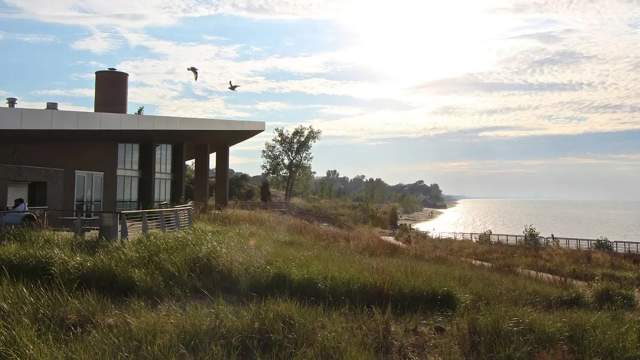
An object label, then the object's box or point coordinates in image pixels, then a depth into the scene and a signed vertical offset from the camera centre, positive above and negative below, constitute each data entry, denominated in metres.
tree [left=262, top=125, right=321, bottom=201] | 65.38 +4.76
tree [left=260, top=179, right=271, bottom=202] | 51.19 +0.15
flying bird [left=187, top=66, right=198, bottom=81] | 21.03 +4.54
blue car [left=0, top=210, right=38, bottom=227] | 16.30 -0.83
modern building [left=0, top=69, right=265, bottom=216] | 20.61 +1.85
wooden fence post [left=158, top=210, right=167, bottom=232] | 17.81 -0.95
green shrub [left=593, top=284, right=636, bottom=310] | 11.58 -1.99
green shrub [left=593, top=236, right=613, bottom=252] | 41.06 -3.03
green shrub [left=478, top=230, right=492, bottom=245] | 39.66 -2.77
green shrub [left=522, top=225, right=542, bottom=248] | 39.66 -2.69
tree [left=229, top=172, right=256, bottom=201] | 62.09 +0.66
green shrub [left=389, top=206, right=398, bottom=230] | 55.09 -2.05
